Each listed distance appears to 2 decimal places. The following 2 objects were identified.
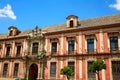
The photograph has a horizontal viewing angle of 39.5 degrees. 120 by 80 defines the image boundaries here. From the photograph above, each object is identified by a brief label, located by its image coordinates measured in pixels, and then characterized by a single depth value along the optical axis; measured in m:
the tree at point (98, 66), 18.86
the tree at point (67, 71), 20.66
